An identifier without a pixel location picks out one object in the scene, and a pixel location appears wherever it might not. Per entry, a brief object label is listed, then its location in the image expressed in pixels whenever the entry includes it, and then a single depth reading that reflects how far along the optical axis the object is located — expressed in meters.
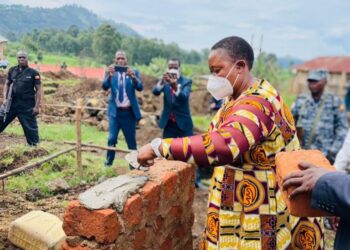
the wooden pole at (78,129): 3.83
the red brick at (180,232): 3.18
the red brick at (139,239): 2.49
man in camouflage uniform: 4.87
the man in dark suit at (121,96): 5.20
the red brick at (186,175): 3.04
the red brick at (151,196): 2.48
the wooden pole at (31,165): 2.84
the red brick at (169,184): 2.73
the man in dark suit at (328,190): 1.39
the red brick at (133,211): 2.28
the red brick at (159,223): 2.76
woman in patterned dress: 2.15
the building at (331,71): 23.09
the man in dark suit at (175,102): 5.70
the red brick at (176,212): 2.98
